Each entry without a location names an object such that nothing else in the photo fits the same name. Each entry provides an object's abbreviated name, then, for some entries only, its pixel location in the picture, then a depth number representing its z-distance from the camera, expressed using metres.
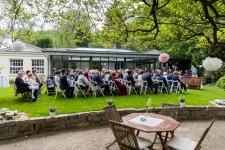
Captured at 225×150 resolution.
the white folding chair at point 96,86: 8.63
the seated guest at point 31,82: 7.54
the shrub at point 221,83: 12.47
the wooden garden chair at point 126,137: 2.93
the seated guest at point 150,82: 9.30
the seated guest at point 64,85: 7.68
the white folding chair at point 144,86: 9.41
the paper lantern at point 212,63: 8.16
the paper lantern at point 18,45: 8.79
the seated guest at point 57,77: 8.08
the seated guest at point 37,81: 9.15
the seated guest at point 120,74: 10.41
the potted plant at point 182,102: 6.11
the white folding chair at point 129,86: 9.20
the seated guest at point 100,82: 8.56
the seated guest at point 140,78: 9.63
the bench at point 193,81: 11.62
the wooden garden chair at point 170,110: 4.50
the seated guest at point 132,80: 9.08
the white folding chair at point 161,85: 9.74
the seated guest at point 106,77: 9.93
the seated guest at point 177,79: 9.93
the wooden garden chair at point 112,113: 3.91
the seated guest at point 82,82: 8.04
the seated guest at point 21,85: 6.89
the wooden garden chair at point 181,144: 3.18
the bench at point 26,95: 7.22
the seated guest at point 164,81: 9.74
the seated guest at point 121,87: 8.78
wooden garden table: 3.25
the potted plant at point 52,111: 4.78
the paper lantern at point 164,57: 13.45
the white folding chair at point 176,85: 9.90
